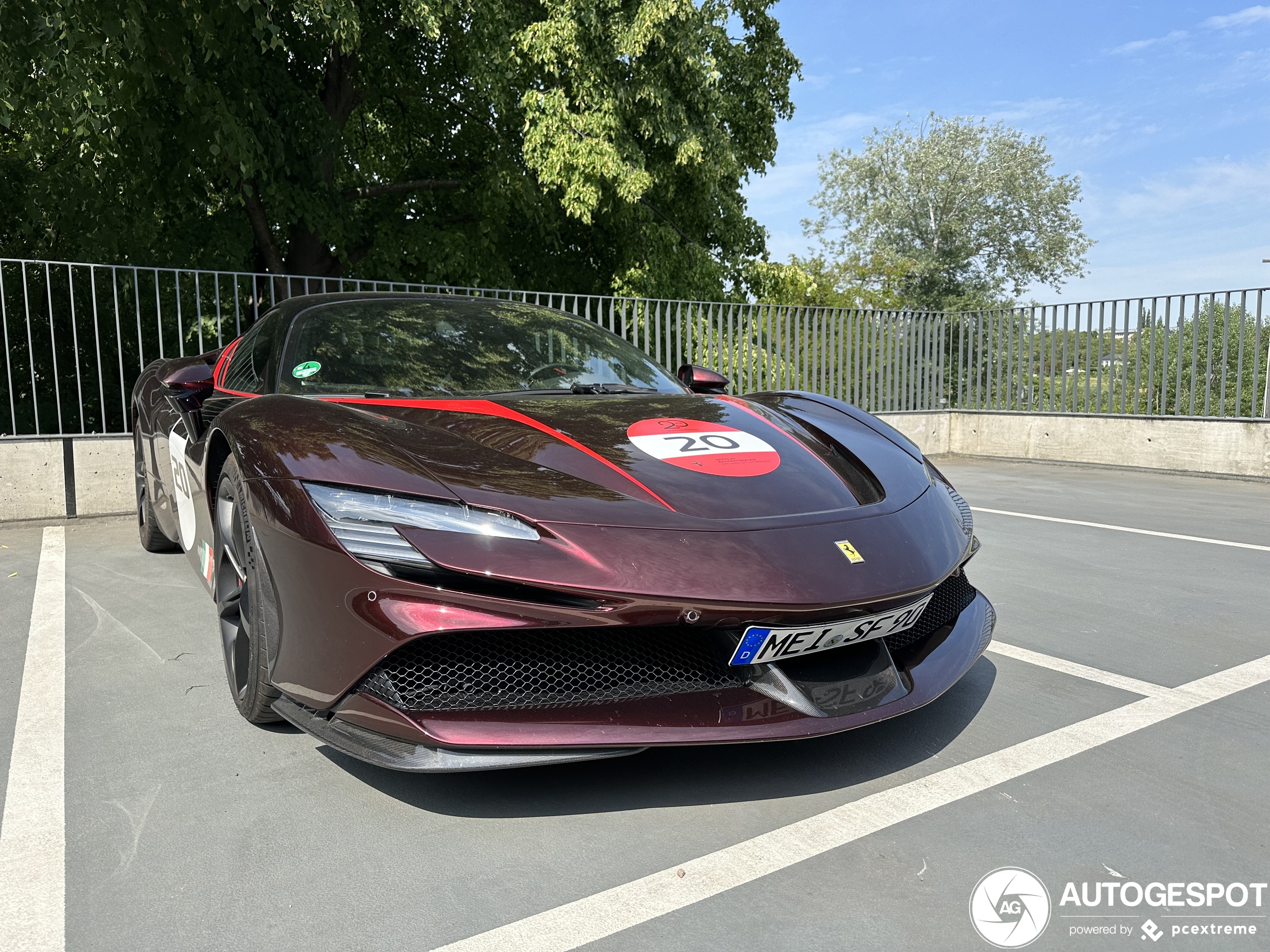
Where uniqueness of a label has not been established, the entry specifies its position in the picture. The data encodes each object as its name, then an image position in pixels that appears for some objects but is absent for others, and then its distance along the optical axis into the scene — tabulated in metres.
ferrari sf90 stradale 1.97
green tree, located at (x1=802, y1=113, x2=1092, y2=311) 44.25
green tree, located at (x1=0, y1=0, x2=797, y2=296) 11.79
